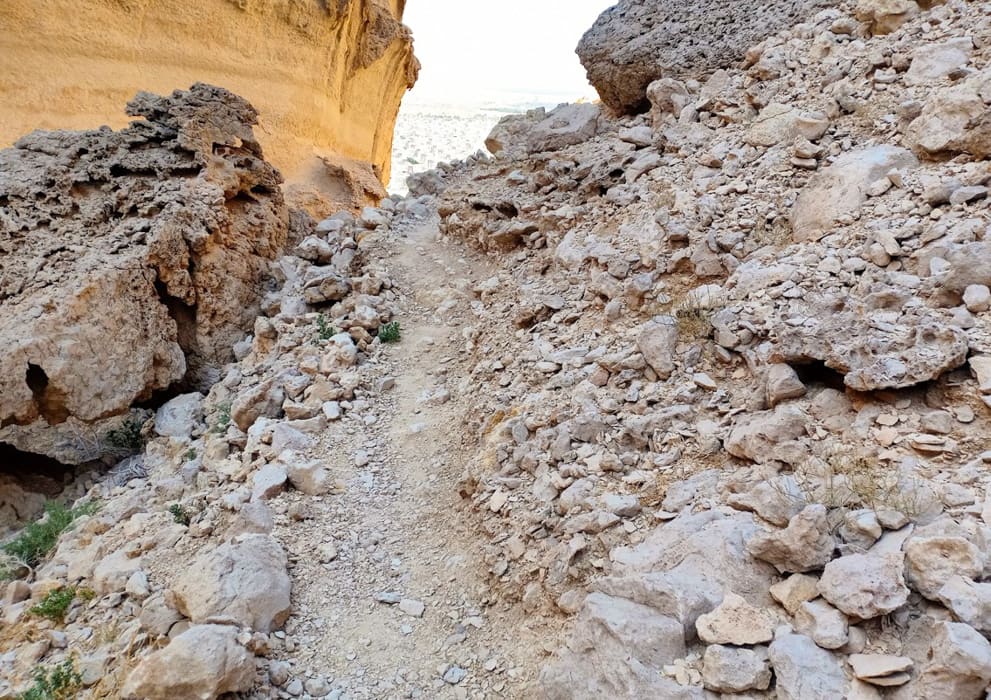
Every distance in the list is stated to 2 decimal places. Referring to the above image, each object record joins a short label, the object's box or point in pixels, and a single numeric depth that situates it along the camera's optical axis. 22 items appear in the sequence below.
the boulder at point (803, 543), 2.87
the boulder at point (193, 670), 3.49
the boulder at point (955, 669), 2.22
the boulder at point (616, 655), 2.80
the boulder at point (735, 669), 2.59
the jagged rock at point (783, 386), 3.88
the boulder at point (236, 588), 4.03
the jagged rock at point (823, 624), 2.56
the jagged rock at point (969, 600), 2.37
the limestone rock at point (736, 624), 2.74
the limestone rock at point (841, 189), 5.00
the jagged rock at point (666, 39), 8.20
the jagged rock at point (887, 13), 6.81
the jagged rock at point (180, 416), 7.46
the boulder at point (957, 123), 4.68
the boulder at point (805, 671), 2.46
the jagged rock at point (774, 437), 3.58
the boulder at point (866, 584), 2.55
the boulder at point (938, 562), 2.54
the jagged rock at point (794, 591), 2.80
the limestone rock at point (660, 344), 4.68
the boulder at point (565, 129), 9.55
